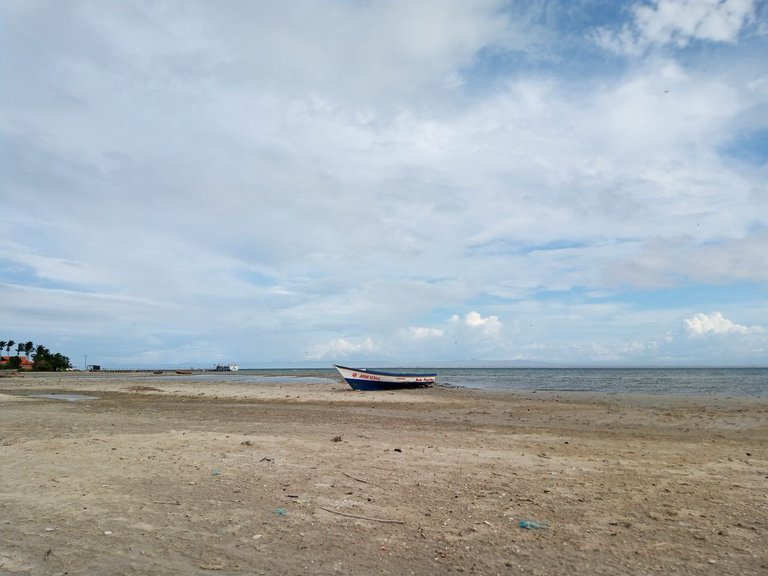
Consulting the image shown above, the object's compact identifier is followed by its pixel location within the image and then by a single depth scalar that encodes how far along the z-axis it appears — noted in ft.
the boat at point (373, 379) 158.61
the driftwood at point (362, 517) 22.64
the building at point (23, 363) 401.70
